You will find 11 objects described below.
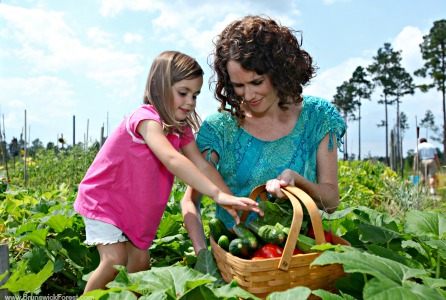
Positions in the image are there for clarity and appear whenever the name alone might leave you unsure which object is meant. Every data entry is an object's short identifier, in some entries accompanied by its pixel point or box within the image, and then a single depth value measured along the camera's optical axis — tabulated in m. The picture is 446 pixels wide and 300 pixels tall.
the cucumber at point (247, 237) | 2.09
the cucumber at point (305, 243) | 1.93
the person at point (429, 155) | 14.52
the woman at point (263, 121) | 2.74
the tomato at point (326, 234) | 2.13
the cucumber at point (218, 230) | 2.28
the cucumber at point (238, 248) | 2.04
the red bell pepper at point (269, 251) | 1.94
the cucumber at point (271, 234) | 2.02
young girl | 2.79
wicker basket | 1.83
